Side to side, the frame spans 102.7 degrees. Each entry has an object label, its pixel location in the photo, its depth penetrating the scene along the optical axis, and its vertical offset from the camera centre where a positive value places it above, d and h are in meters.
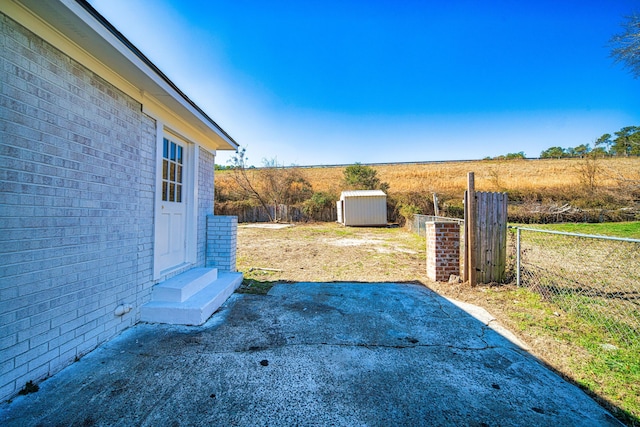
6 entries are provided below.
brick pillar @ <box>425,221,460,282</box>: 4.75 -0.67
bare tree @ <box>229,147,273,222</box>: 22.23 +3.14
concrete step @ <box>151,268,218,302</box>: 3.19 -0.93
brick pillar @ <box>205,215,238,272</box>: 4.64 -0.54
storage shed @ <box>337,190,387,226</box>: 17.94 +0.45
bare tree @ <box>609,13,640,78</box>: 5.49 +3.84
